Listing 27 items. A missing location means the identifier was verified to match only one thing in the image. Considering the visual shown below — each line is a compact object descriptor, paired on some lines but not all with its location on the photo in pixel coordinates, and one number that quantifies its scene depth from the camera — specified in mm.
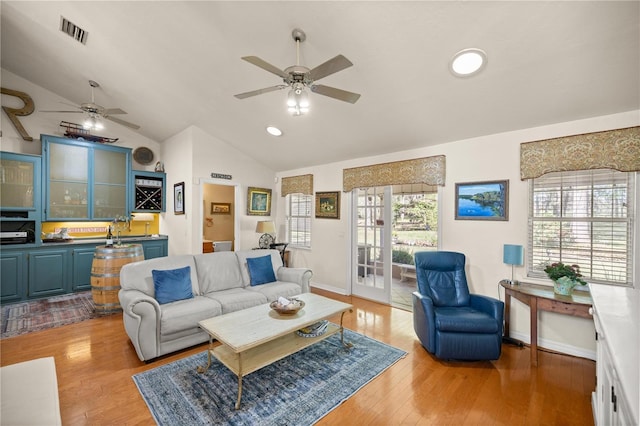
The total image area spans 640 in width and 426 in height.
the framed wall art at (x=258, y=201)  5781
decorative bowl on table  2582
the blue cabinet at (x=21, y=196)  4189
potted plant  2666
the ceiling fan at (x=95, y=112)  3791
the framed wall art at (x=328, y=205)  5078
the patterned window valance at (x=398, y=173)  3805
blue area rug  1949
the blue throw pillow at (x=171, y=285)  2975
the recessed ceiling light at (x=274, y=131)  4407
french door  4465
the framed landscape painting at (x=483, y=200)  3273
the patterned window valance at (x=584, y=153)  2570
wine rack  5527
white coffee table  2121
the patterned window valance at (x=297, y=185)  5520
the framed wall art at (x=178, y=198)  5184
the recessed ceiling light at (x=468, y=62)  2340
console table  2524
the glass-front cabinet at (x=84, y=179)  4578
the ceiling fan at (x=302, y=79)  1952
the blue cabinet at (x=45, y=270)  4098
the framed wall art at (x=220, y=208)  7523
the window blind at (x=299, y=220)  5758
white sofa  2594
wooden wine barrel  3705
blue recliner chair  2621
